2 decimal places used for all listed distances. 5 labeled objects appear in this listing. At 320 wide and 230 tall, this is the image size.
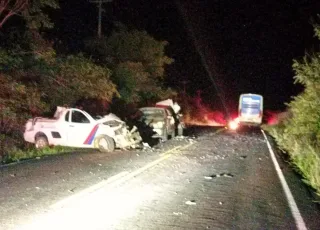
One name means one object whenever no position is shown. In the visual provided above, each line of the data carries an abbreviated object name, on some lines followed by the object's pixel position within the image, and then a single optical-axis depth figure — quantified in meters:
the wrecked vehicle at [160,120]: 26.52
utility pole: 33.88
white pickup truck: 20.27
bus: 52.72
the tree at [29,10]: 21.11
